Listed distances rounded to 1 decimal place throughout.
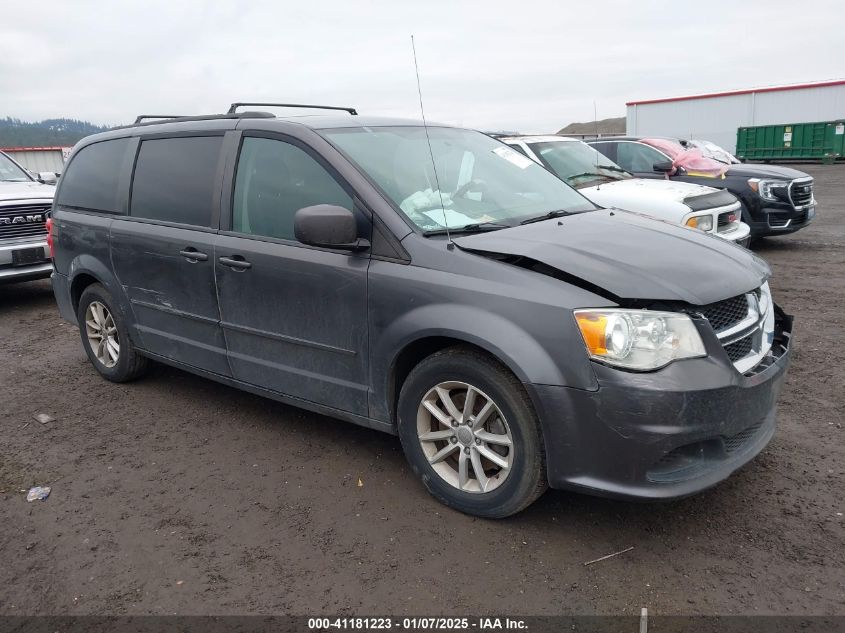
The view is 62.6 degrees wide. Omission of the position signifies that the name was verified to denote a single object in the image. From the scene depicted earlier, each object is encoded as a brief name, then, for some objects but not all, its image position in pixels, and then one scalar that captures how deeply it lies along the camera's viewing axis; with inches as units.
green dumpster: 1268.5
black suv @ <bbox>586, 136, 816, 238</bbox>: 375.9
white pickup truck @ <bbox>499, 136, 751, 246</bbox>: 282.5
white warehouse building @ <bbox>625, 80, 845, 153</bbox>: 1480.1
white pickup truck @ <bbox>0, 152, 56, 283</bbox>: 311.6
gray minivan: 107.8
